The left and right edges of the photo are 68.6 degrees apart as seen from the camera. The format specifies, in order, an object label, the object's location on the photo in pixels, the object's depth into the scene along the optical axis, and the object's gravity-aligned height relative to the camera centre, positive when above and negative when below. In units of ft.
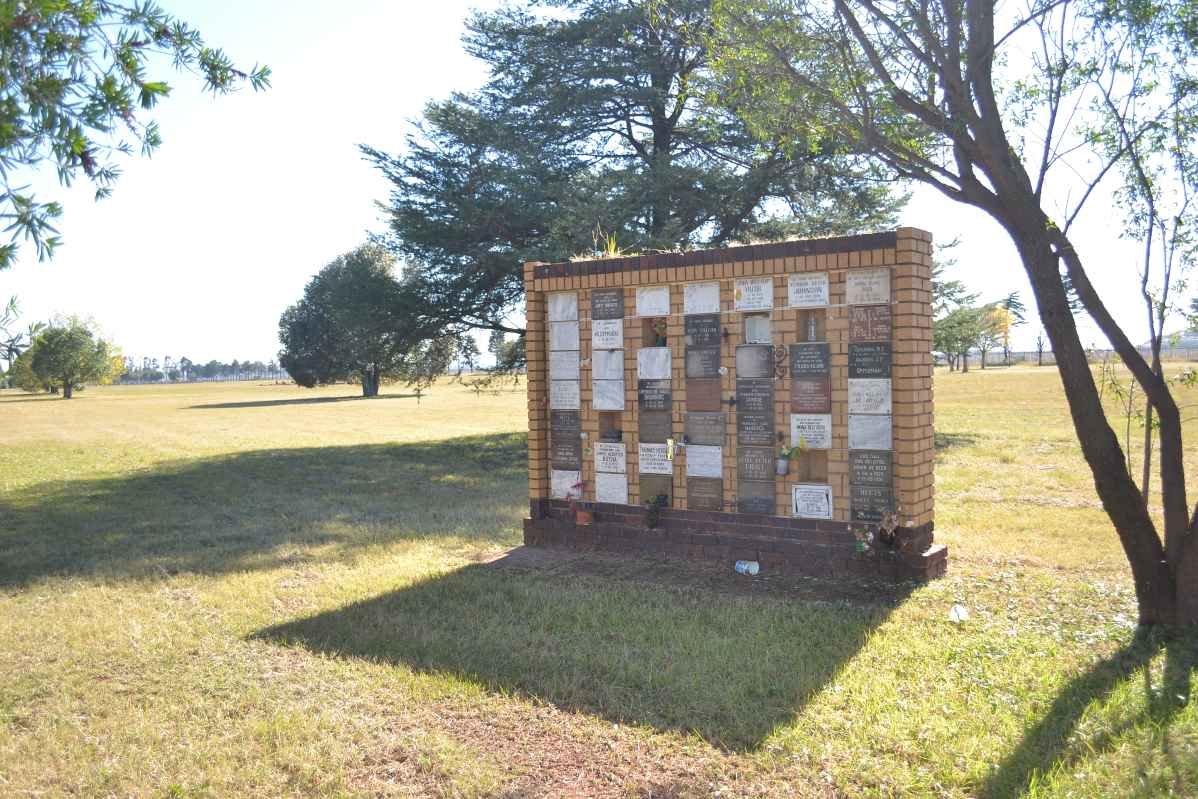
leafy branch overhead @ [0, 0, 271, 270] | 8.40 +3.15
